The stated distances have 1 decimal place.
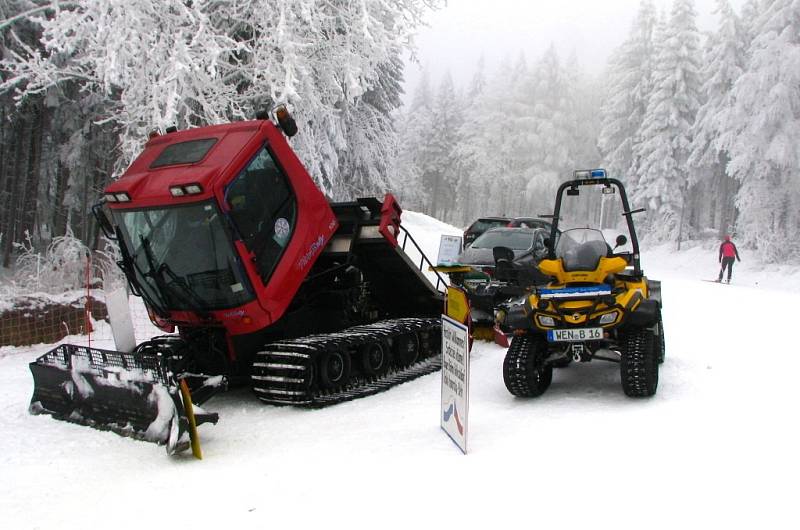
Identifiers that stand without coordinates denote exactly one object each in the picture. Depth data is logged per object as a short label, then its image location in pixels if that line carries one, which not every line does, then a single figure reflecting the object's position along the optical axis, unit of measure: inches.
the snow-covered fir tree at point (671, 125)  1600.6
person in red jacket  941.2
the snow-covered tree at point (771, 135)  1116.5
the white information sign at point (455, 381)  206.8
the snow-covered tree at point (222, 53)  406.3
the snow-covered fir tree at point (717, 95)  1414.9
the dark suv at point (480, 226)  737.0
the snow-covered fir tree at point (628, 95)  1850.4
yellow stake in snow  221.9
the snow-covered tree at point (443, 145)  2529.5
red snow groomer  249.4
